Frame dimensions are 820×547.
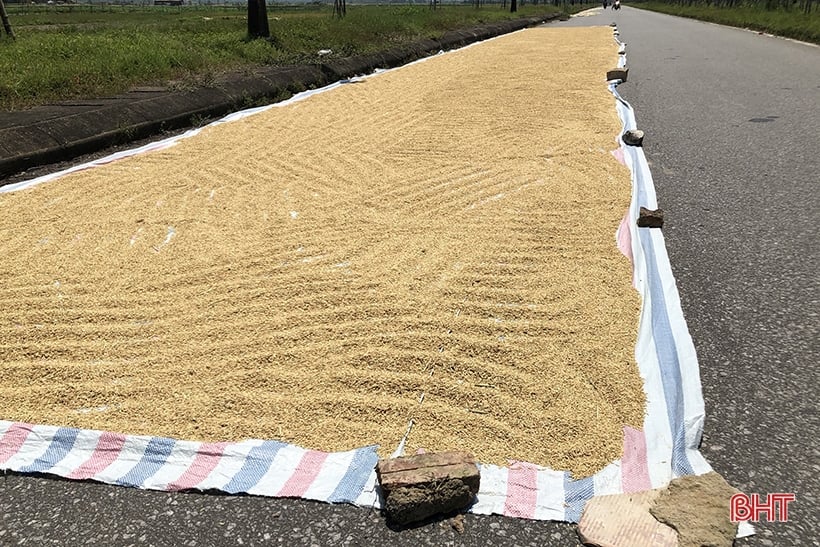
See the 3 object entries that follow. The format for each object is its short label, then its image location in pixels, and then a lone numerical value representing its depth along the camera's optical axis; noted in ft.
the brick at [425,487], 4.98
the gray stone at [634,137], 16.22
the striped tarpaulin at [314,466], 5.27
